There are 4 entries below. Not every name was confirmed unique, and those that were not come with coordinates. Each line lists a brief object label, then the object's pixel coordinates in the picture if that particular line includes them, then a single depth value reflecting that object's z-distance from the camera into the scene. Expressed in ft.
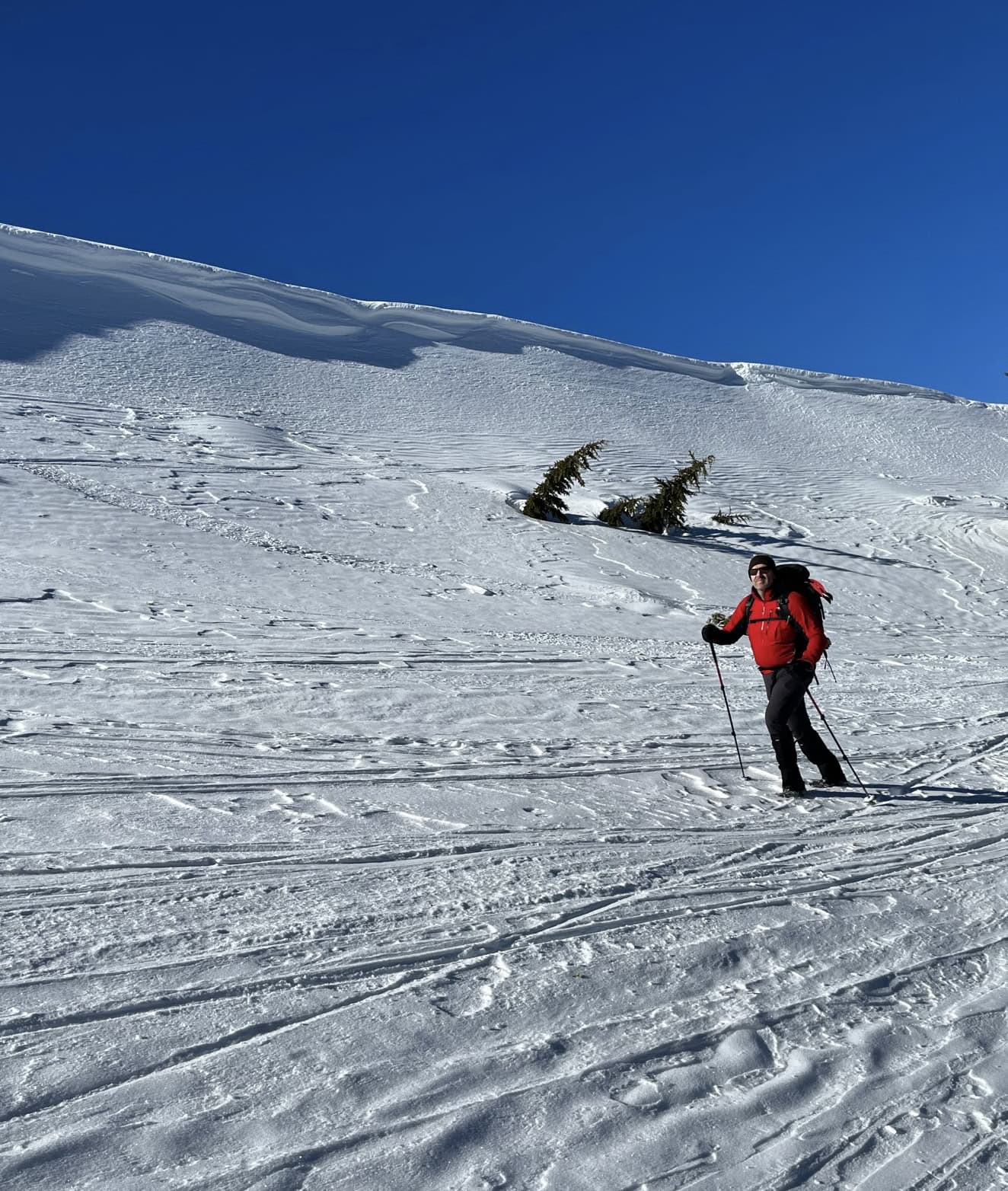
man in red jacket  21.58
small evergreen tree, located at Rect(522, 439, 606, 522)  61.16
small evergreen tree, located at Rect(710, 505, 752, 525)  67.05
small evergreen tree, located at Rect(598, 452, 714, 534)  61.52
